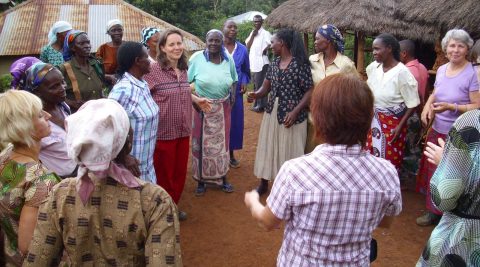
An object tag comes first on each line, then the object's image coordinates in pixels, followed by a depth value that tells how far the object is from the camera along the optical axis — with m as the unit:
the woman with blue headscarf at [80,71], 3.71
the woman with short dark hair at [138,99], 3.01
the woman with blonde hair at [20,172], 1.82
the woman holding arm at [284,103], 4.08
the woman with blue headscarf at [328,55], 4.06
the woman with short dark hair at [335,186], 1.58
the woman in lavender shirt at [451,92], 3.77
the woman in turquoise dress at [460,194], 1.86
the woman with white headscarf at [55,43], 4.59
